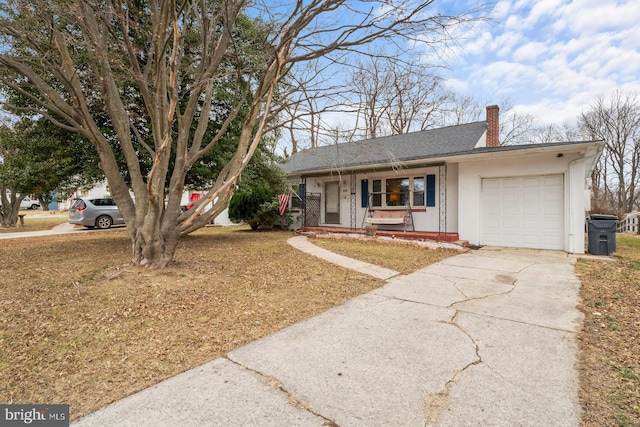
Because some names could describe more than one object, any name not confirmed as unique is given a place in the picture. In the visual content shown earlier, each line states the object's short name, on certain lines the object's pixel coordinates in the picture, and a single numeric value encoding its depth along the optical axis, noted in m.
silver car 14.72
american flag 12.44
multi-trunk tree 4.38
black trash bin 7.47
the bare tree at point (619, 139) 24.25
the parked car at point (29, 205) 42.17
